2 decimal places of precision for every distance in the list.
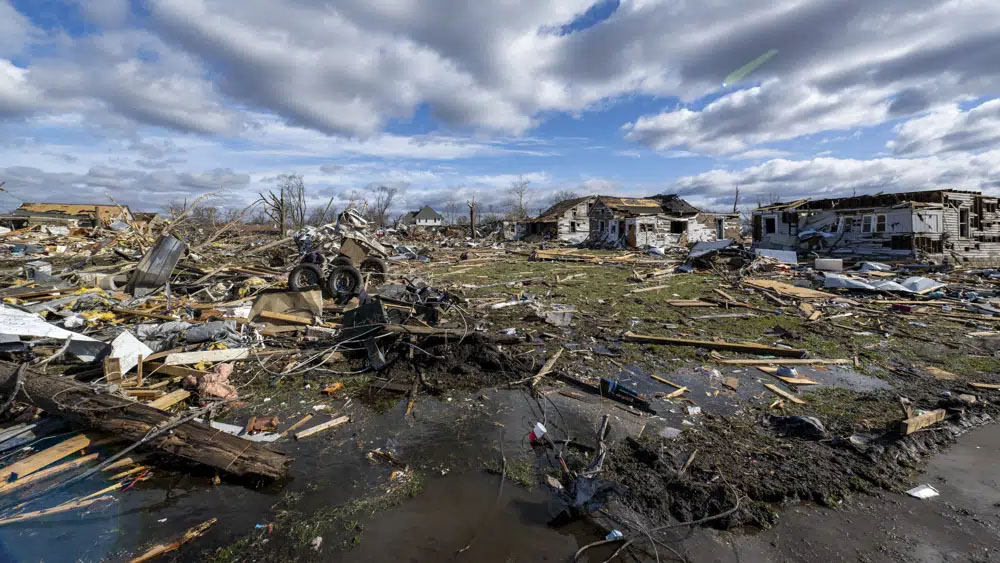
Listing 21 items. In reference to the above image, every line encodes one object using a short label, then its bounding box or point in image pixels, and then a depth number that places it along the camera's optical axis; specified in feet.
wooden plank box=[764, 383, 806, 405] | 17.63
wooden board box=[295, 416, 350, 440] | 15.02
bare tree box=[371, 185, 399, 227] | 205.01
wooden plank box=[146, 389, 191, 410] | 15.93
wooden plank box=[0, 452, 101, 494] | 11.94
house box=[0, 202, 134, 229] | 79.66
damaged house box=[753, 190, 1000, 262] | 68.23
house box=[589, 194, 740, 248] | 107.55
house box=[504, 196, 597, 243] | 132.26
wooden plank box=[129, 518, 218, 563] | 9.56
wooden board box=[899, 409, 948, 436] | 14.15
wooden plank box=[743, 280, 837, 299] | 39.14
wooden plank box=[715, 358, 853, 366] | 22.15
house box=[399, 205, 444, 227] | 319.33
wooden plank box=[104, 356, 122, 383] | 17.30
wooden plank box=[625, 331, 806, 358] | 23.39
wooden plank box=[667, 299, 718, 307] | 37.22
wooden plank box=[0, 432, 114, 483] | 12.33
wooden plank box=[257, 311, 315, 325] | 26.09
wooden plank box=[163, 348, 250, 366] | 19.08
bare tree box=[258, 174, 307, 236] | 119.34
